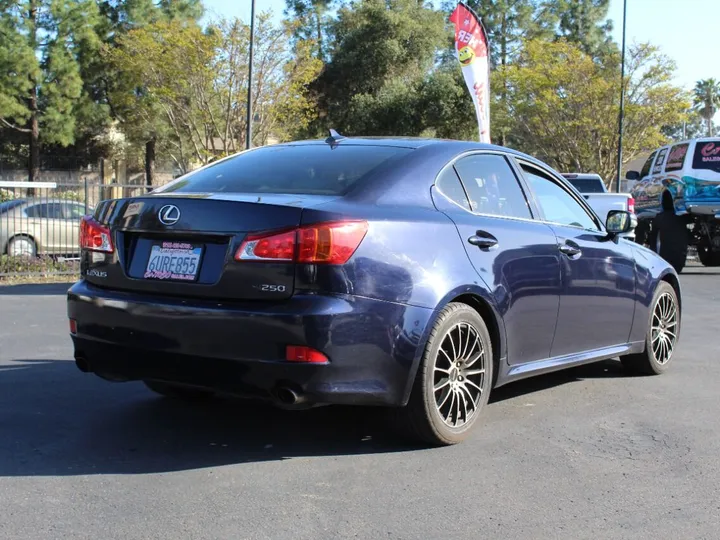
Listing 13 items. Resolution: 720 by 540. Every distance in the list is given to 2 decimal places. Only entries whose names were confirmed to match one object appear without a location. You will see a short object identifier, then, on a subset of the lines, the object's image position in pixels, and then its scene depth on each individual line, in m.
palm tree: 84.75
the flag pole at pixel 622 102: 29.36
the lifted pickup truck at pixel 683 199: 14.23
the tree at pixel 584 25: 53.31
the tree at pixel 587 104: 33.22
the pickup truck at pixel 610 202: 15.31
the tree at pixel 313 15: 44.31
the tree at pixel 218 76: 28.03
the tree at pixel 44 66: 35.06
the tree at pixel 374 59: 39.66
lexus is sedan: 3.75
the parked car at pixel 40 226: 13.87
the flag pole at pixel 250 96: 22.06
